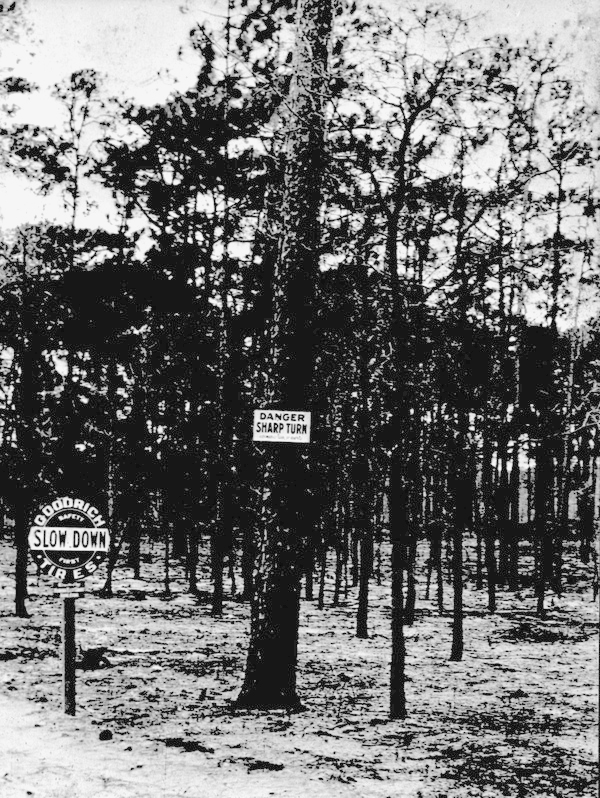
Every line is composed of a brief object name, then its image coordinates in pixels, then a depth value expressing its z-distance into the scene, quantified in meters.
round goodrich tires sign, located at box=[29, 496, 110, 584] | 7.59
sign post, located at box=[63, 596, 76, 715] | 8.01
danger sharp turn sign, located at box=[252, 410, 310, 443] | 8.71
